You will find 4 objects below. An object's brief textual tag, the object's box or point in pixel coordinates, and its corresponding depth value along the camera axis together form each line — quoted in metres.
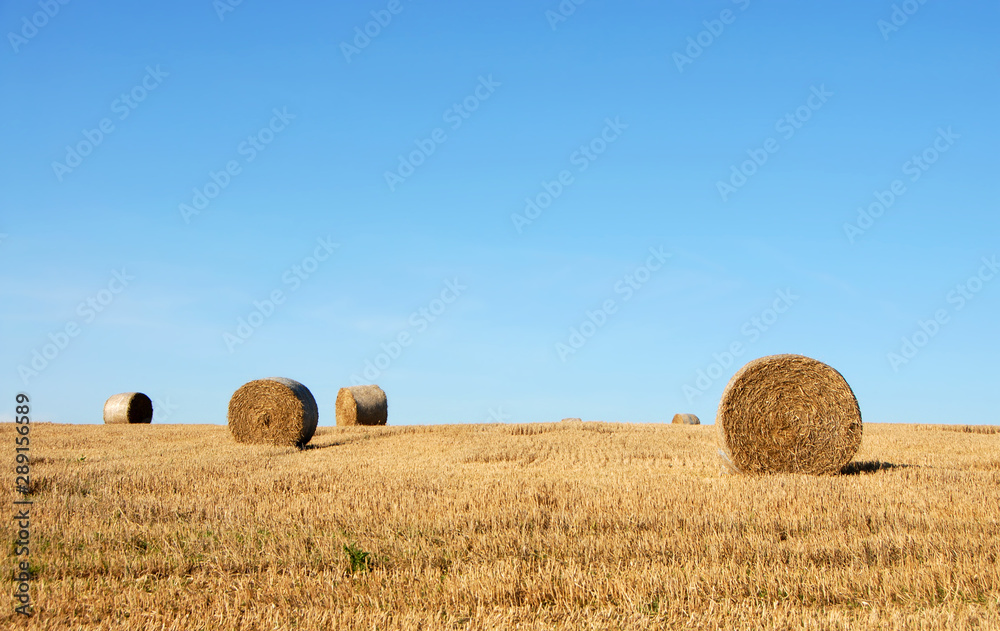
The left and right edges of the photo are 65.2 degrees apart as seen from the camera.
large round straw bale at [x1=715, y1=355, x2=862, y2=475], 12.20
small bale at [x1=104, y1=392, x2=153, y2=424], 29.36
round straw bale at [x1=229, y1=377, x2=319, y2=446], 18.78
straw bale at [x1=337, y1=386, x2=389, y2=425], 26.58
